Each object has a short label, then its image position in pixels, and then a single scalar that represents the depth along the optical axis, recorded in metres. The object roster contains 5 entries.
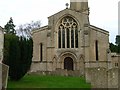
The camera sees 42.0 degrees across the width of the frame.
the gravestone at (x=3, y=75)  9.60
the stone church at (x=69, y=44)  24.52
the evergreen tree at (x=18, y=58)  13.54
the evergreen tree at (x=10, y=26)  41.26
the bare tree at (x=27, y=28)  36.01
